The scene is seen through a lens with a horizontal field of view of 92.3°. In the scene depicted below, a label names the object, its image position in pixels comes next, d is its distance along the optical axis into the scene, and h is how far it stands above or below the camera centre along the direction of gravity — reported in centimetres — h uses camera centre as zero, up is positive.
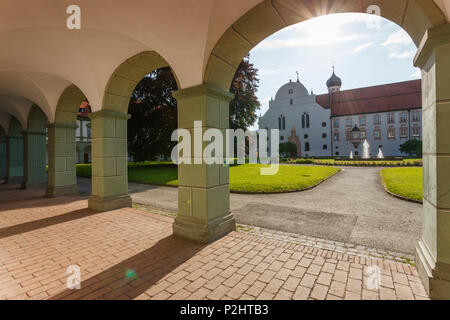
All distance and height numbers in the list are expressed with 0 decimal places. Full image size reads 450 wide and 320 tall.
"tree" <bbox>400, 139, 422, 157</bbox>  4053 +191
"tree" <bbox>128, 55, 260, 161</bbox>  1858 +451
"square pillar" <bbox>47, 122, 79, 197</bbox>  952 +6
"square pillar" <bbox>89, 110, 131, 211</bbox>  694 +0
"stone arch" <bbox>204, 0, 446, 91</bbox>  282 +236
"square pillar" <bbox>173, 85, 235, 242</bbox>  450 -52
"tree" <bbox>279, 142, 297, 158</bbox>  5112 +224
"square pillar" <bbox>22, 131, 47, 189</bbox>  1255 +10
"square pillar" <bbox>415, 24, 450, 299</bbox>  256 -3
